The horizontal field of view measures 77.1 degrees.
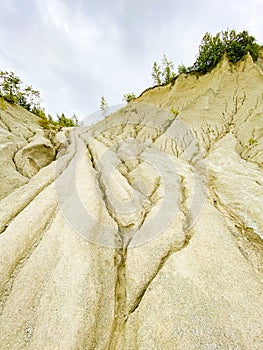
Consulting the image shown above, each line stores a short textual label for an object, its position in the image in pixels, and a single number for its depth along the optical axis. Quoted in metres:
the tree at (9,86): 14.21
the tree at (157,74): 25.72
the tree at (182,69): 17.95
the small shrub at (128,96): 32.05
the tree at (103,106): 43.34
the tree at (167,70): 24.15
